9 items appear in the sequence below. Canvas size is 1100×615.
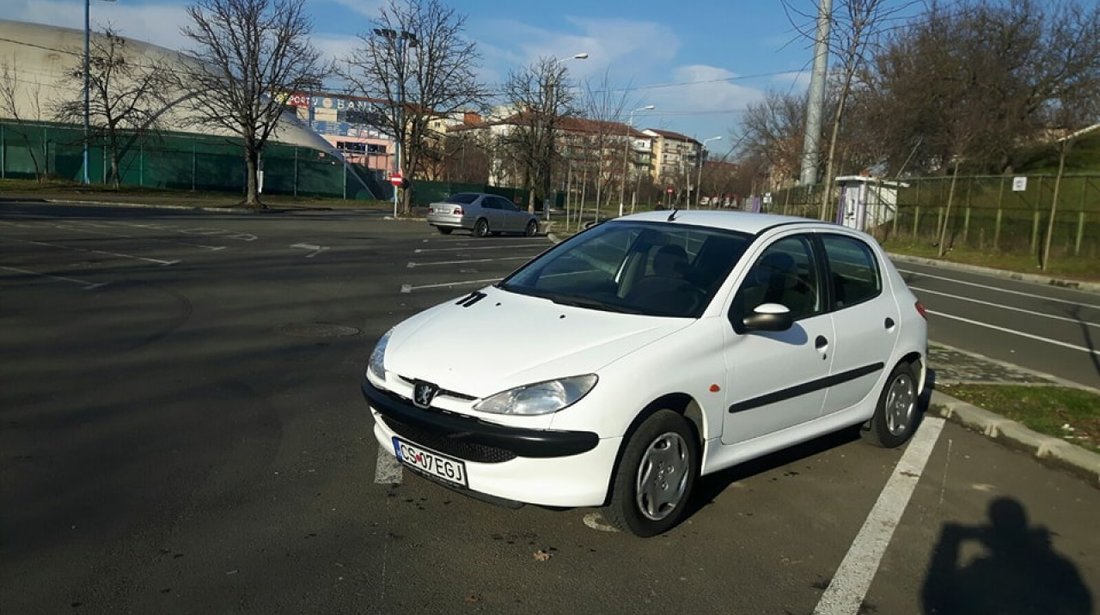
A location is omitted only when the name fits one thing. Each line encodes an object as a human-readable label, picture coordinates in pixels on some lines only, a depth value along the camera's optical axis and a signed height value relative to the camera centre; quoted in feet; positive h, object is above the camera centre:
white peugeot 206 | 12.91 -2.81
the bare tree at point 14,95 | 168.35 +12.50
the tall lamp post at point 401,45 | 128.47 +20.97
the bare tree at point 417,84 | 129.49 +15.27
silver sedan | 94.27 -3.07
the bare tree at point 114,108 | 144.56 +9.48
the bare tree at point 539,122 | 144.15 +12.24
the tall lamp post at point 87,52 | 130.62 +16.60
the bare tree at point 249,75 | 122.21 +14.38
